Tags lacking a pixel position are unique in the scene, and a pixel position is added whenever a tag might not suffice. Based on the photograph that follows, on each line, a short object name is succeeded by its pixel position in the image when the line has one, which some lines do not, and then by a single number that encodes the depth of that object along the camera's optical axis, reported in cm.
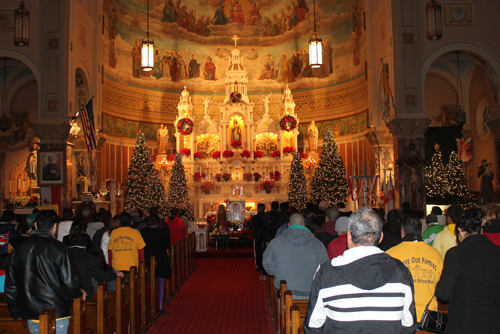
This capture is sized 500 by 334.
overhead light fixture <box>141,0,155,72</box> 1653
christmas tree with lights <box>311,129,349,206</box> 2200
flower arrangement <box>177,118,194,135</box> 2708
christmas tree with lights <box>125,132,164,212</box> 2233
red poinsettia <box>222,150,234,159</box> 2651
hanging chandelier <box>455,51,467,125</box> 1922
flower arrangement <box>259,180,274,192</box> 2582
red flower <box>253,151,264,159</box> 2702
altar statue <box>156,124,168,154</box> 2712
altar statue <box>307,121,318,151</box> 2666
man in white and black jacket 310
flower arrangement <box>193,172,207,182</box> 2636
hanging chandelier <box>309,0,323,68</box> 1524
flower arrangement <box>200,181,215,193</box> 2595
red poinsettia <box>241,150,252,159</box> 2675
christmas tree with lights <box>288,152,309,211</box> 2298
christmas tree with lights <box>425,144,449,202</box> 1780
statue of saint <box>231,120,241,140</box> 2753
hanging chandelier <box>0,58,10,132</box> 1812
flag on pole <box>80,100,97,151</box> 1608
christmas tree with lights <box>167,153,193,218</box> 2253
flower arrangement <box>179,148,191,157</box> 2713
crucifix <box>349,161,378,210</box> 1351
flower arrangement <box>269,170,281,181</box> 2616
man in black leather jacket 458
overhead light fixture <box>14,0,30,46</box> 1432
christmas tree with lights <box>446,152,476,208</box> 1764
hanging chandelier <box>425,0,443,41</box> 1392
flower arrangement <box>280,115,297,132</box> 2695
